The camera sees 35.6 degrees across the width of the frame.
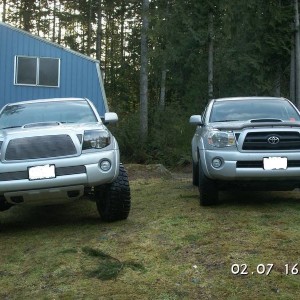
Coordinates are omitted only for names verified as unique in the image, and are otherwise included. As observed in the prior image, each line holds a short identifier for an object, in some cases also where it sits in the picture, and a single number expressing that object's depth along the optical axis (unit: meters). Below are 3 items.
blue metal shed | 16.91
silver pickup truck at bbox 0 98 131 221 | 5.22
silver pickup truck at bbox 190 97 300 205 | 5.98
